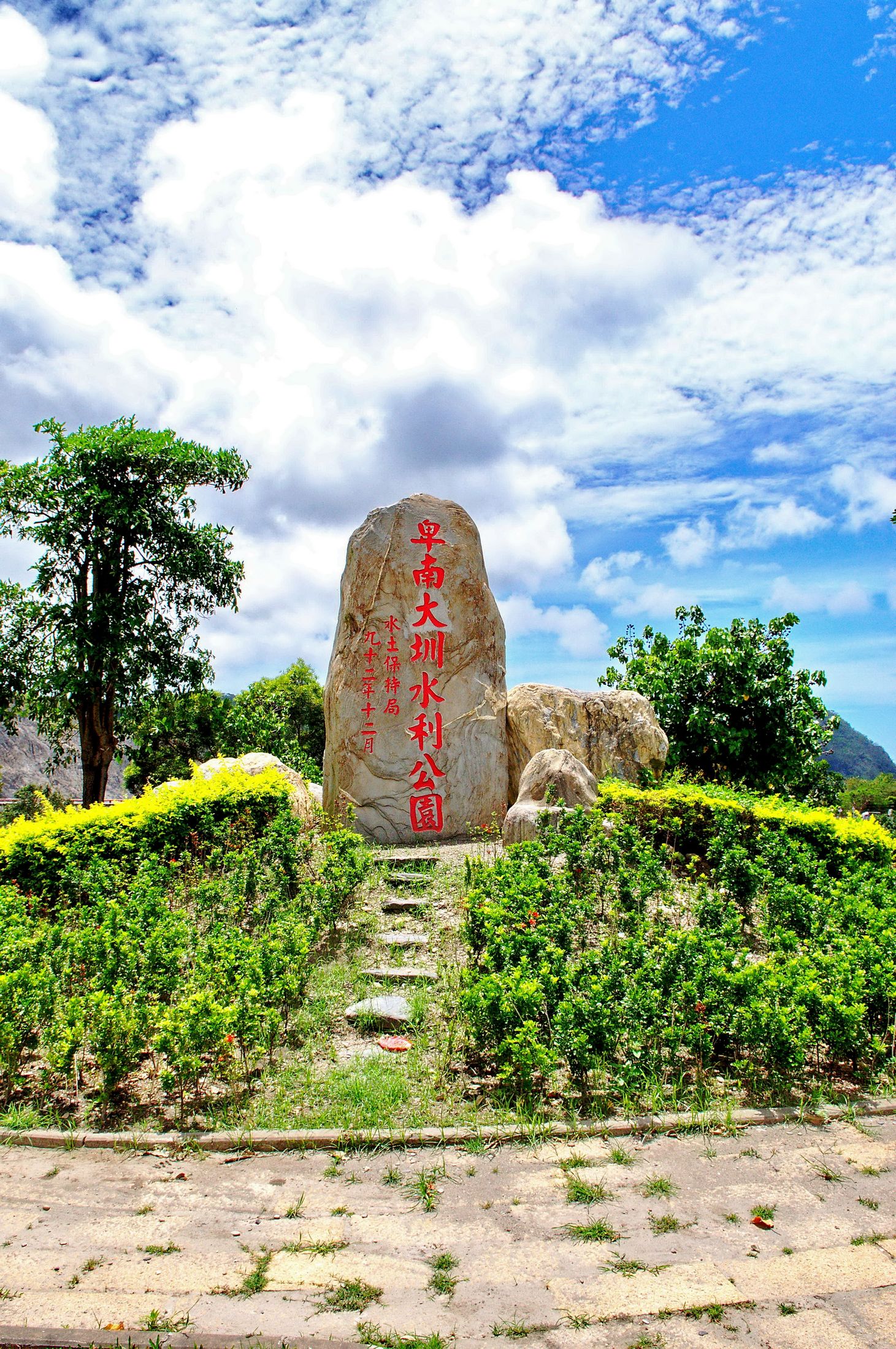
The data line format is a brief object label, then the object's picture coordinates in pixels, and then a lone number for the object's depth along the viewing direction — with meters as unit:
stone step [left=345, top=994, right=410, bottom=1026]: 4.86
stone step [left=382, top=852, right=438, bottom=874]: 7.79
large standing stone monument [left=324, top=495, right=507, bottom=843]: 9.27
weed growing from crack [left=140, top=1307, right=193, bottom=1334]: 2.63
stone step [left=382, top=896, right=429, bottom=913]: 6.71
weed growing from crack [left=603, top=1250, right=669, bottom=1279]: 2.87
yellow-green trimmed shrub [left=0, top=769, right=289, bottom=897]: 7.16
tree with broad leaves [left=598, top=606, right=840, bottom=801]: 13.01
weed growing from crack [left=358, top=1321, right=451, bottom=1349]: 2.55
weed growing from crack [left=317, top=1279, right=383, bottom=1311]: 2.73
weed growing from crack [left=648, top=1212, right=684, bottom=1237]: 3.10
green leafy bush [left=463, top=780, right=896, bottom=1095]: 4.13
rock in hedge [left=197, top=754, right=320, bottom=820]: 9.38
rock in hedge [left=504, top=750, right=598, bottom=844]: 7.45
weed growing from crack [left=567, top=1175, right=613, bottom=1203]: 3.29
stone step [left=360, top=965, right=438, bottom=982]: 5.46
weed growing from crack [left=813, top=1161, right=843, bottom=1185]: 3.50
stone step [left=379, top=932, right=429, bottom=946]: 6.02
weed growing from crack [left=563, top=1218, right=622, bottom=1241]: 3.05
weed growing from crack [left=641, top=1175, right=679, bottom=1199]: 3.33
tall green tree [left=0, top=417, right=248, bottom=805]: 13.37
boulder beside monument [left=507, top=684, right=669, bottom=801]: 9.71
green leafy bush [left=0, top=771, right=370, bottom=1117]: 4.13
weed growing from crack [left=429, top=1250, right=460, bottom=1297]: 2.81
